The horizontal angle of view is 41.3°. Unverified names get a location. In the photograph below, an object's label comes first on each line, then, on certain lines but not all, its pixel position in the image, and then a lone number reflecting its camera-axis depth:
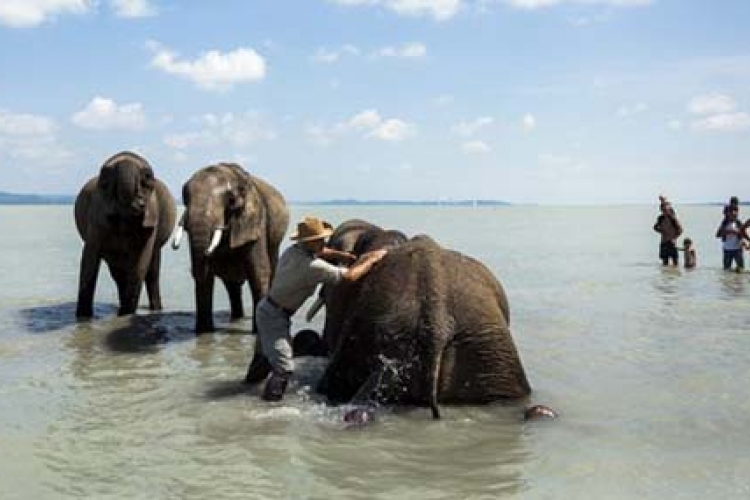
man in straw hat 8.82
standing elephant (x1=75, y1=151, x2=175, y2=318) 13.70
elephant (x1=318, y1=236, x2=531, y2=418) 8.30
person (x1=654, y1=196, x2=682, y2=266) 25.34
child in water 26.55
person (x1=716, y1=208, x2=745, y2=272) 24.31
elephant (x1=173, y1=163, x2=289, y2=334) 11.83
